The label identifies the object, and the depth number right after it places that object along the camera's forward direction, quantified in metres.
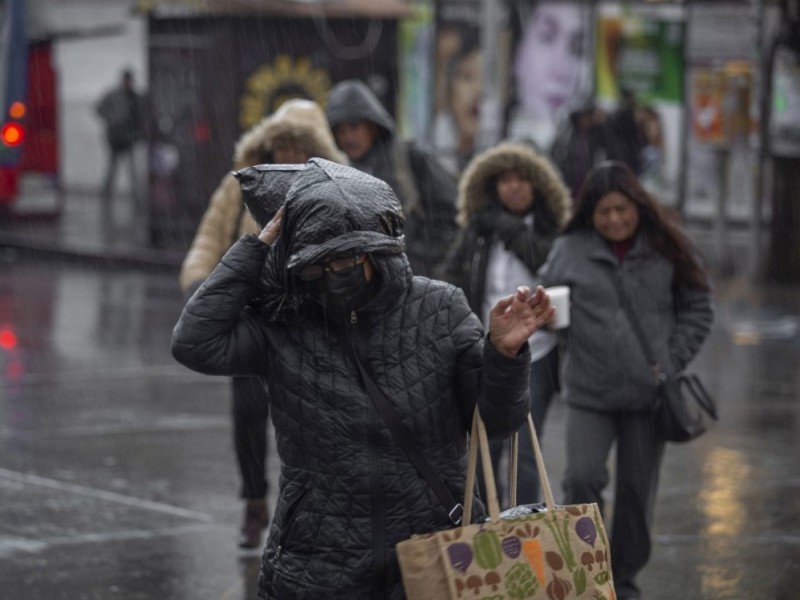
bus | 21.31
